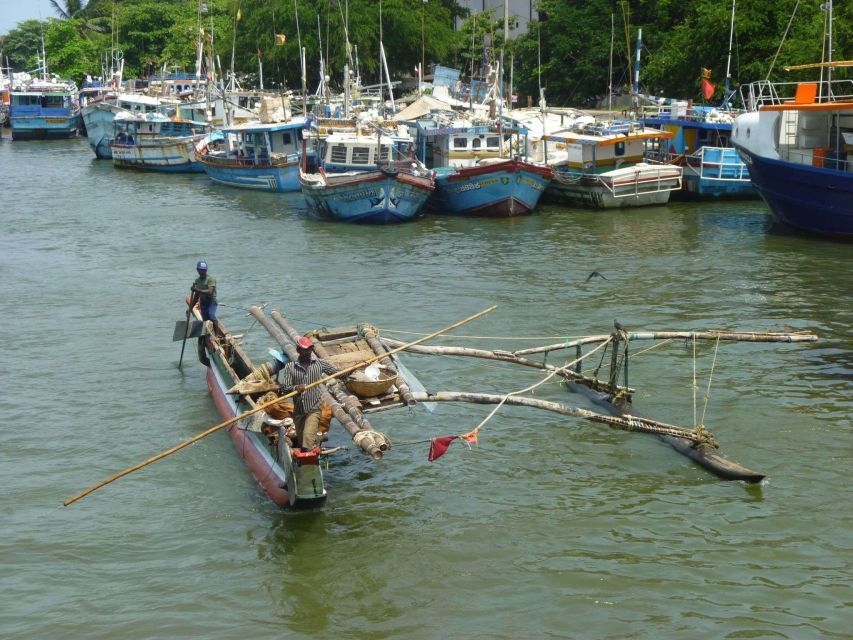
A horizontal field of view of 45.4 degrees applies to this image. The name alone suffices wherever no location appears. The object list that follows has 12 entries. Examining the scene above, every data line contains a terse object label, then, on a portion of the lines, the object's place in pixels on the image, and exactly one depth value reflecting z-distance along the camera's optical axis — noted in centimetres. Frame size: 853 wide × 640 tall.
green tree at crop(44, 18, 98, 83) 10025
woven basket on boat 1299
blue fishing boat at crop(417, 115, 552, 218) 3509
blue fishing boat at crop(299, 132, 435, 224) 3400
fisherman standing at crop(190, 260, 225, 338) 1773
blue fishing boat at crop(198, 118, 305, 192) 4306
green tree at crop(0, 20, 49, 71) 12406
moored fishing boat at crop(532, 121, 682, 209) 3700
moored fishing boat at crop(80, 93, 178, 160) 5956
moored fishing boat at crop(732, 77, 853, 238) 2925
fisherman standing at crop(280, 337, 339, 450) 1207
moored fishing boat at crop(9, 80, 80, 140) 7188
